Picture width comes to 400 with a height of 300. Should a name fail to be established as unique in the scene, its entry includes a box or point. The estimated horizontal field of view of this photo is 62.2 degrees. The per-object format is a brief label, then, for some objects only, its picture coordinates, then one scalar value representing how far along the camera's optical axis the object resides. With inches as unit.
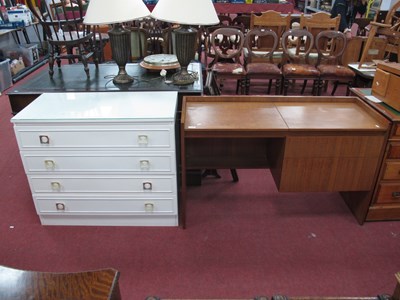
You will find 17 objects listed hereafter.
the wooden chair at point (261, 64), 146.5
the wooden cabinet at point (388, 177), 73.8
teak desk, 71.5
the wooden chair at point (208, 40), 155.6
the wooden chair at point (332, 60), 145.4
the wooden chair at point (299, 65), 146.3
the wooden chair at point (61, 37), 91.3
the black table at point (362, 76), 134.7
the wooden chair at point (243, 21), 200.5
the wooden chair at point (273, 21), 164.7
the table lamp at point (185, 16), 78.2
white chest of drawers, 71.9
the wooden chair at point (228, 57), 145.6
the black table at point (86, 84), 86.5
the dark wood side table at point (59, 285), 35.3
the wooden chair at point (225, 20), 195.2
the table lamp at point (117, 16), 79.5
